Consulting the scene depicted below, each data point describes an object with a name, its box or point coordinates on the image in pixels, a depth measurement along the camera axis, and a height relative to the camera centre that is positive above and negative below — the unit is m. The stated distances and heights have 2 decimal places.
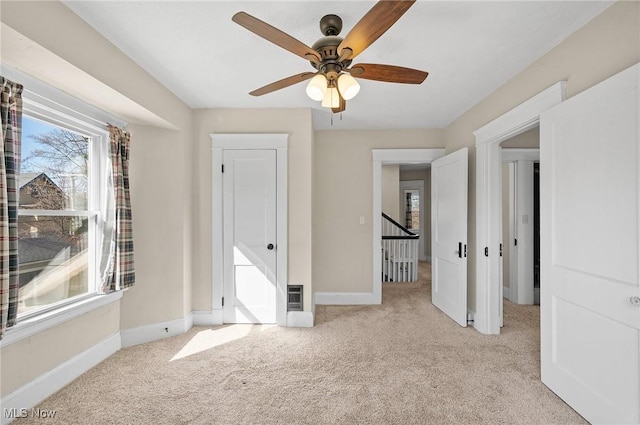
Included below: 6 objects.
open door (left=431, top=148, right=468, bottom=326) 3.31 -0.27
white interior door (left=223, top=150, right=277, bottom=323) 3.35 -0.21
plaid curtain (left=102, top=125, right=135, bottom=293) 2.59 -0.07
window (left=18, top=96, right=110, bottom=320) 2.04 +0.06
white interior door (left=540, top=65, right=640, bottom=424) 1.55 -0.23
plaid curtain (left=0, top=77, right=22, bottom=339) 1.62 +0.08
